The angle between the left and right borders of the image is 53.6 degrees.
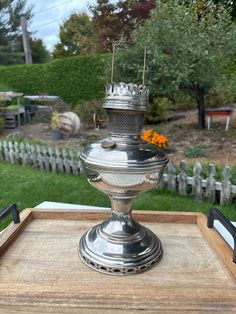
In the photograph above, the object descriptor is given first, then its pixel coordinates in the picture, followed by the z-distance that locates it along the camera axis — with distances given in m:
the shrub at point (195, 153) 3.37
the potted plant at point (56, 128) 4.59
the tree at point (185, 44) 3.76
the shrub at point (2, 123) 5.28
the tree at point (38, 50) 16.25
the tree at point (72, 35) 13.28
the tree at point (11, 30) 14.52
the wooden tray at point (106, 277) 0.56
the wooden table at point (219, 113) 4.67
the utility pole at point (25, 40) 11.34
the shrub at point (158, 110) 5.49
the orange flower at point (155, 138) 3.02
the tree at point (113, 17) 7.43
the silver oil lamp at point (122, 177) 0.60
